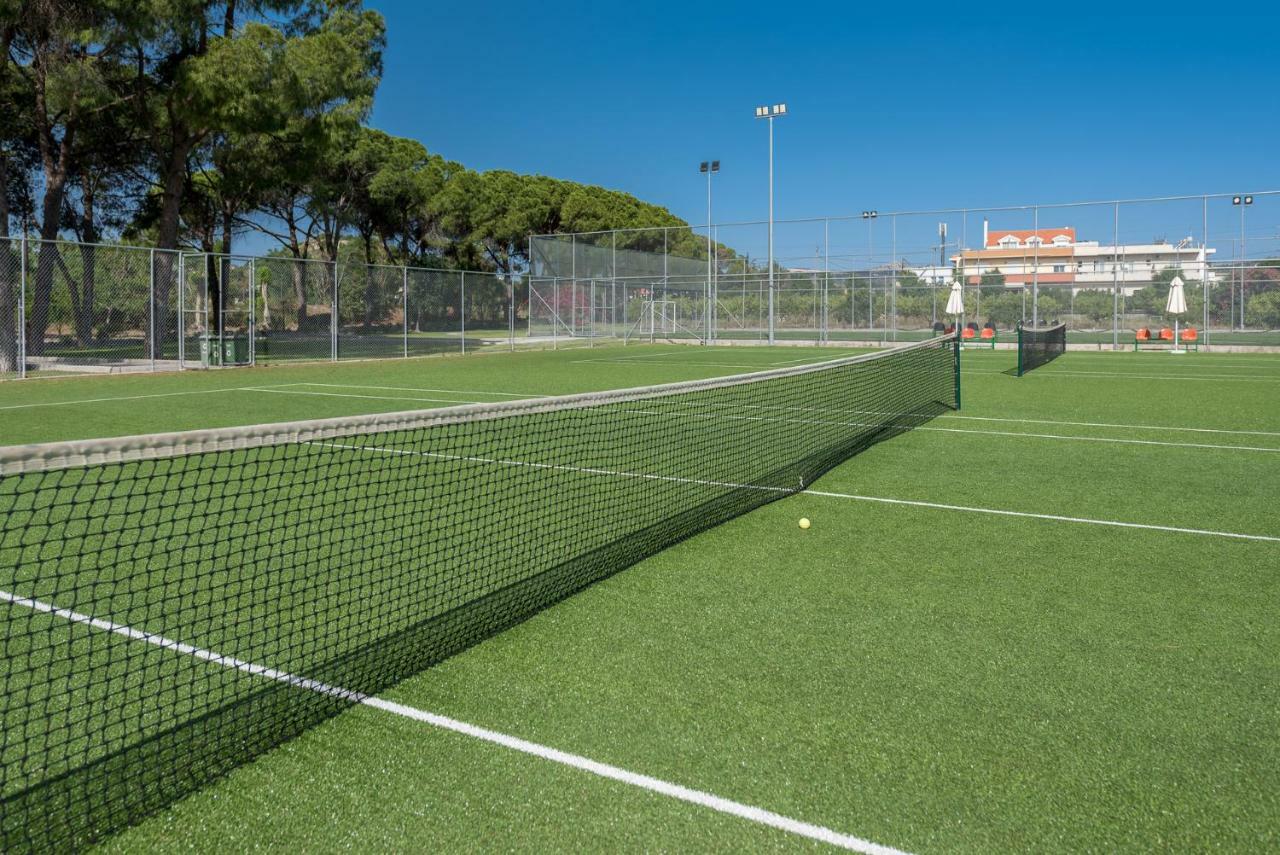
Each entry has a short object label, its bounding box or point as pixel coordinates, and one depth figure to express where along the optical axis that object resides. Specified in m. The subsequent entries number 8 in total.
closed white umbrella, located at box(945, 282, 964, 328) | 33.28
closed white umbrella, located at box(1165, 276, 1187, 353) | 29.05
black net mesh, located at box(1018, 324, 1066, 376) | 21.77
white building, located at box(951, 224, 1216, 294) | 32.50
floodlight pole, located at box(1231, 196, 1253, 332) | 32.28
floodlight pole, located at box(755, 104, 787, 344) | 38.38
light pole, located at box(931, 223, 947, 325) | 37.41
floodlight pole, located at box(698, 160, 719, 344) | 39.39
